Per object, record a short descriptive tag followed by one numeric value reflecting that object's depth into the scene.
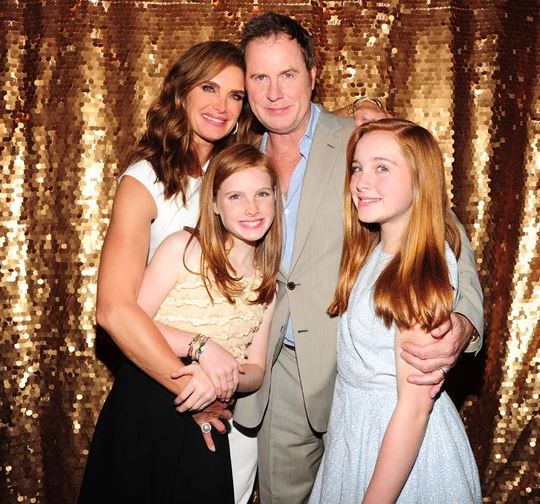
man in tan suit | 1.90
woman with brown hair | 1.74
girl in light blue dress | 1.48
